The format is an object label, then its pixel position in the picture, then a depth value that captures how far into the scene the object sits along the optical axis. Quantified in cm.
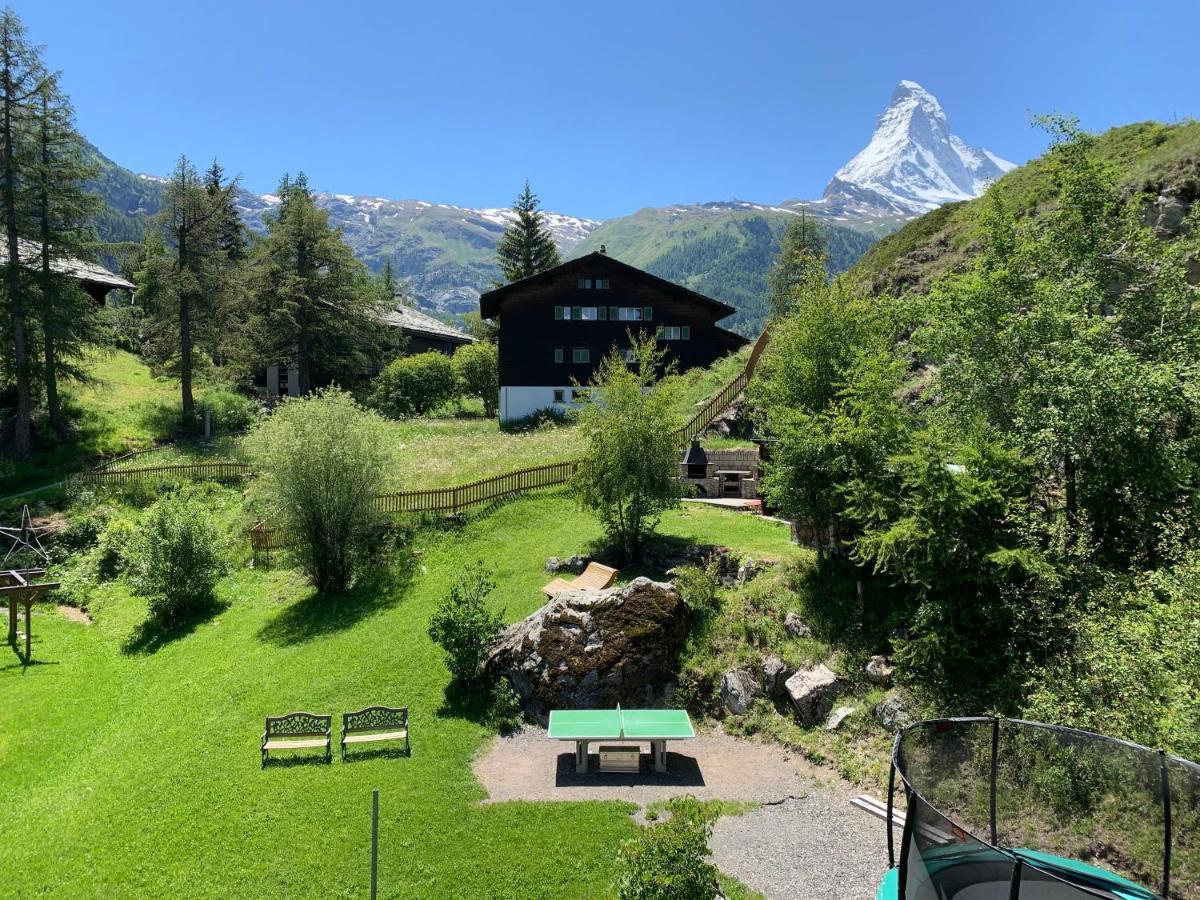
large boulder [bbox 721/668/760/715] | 1606
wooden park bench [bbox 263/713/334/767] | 1451
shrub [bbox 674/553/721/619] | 1825
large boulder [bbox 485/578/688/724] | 1670
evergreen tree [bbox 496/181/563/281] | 6197
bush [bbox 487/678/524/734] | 1608
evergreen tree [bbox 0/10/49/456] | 3219
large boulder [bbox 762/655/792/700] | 1612
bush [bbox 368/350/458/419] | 4962
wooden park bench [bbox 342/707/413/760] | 1475
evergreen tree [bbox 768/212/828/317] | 5685
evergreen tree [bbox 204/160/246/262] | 5728
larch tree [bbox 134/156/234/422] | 3866
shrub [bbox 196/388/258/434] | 4153
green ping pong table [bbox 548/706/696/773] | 1398
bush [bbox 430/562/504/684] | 1692
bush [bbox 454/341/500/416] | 5328
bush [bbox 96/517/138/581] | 2811
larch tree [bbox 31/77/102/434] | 3362
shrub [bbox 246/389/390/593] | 2294
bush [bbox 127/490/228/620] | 2339
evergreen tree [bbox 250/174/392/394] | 4419
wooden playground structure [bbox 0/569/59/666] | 2172
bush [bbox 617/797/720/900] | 823
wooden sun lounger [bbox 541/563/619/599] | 1975
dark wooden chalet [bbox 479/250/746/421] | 4472
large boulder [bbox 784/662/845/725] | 1527
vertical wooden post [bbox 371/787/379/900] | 920
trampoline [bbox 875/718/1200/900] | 588
